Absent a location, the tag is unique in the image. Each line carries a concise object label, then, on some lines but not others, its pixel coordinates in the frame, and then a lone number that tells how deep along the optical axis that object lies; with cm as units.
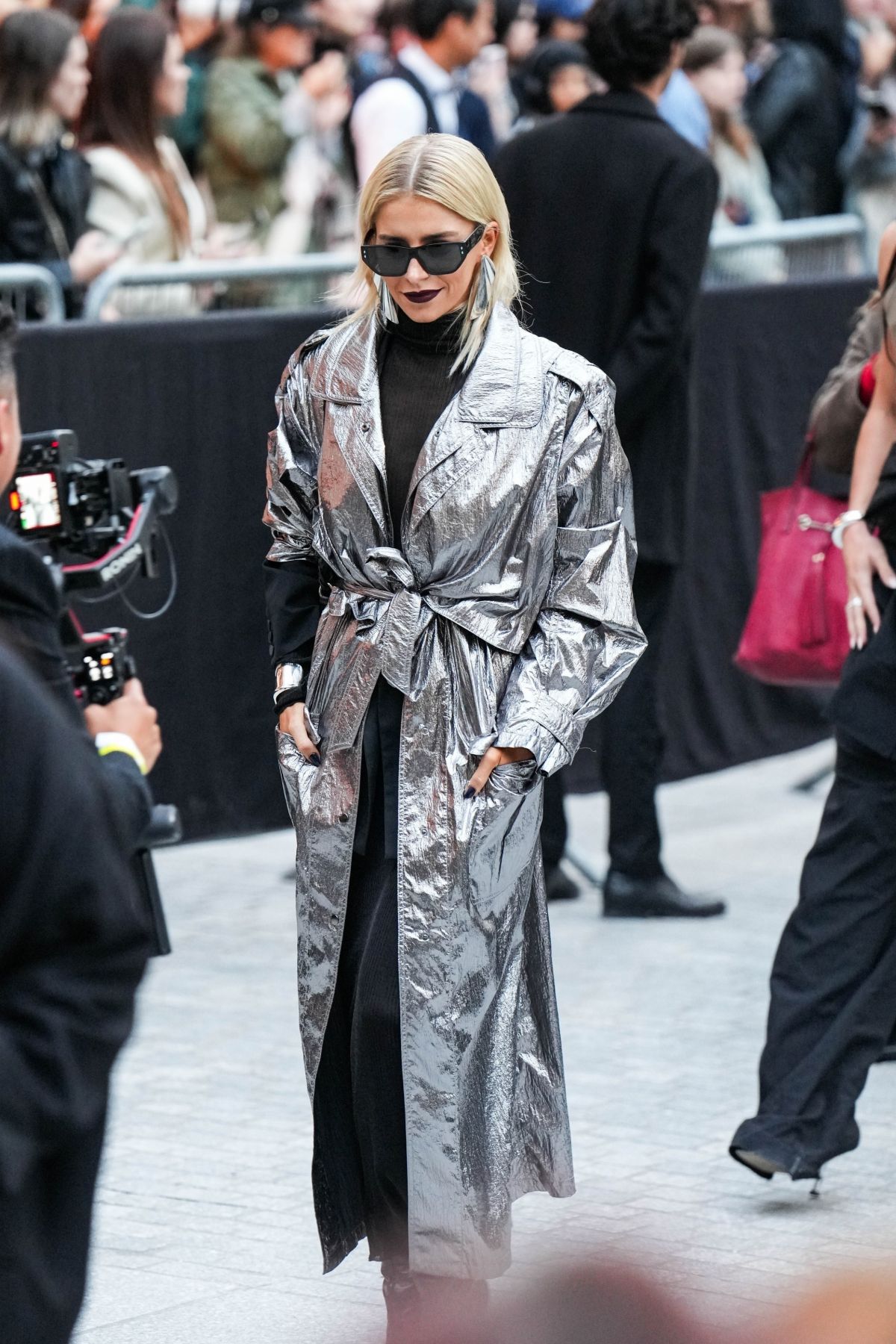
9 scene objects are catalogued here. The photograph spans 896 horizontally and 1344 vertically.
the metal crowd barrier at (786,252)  1787
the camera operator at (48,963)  364
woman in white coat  1505
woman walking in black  870
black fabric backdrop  1355
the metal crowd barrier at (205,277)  1394
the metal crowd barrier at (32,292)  1337
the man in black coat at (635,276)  1297
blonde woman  705
